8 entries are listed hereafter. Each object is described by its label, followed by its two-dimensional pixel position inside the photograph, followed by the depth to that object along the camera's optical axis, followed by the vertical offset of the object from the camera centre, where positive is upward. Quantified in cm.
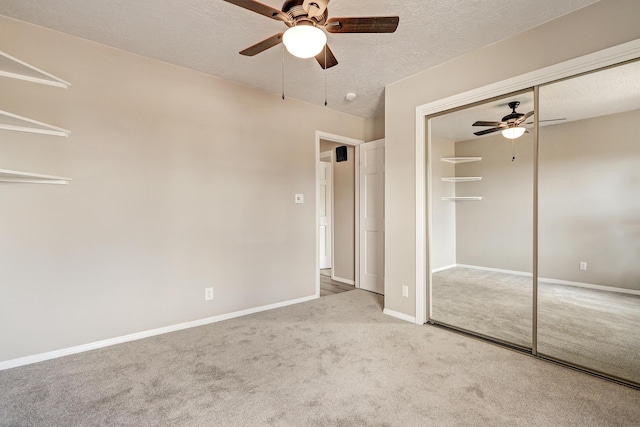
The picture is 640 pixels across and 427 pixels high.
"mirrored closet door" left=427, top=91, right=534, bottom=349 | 253 -7
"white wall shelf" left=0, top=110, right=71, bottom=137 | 203 +67
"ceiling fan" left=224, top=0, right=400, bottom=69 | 158 +112
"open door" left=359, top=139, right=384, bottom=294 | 421 -6
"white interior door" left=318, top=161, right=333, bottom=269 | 579 -3
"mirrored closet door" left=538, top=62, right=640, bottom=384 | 206 -9
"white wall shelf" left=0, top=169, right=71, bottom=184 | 206 +27
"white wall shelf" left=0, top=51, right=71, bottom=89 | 183 +102
